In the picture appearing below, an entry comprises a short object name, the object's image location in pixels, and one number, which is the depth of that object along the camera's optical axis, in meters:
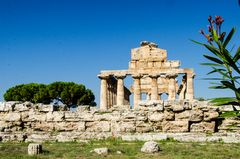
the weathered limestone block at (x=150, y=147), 10.10
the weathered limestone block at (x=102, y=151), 9.75
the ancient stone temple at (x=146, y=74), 49.56
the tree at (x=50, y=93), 55.75
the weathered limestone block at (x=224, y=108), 14.38
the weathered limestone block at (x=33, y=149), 9.88
